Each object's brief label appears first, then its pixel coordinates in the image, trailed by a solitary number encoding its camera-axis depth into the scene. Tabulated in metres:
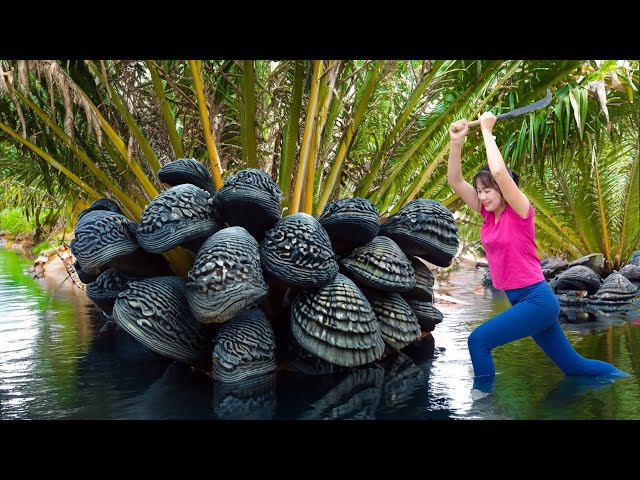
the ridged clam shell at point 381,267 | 3.37
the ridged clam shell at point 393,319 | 3.49
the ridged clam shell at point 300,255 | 3.11
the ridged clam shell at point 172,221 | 3.16
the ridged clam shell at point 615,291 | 6.04
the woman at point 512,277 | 2.80
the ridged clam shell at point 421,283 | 3.95
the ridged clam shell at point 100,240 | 3.32
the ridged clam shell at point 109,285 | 3.86
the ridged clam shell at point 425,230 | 3.71
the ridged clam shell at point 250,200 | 3.21
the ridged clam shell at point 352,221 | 3.42
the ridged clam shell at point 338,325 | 3.11
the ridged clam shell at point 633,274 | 7.67
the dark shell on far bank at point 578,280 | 6.48
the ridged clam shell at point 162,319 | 3.09
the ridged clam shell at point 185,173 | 3.64
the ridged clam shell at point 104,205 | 3.99
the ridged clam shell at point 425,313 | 3.98
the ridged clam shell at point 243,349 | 3.03
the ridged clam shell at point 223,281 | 2.95
